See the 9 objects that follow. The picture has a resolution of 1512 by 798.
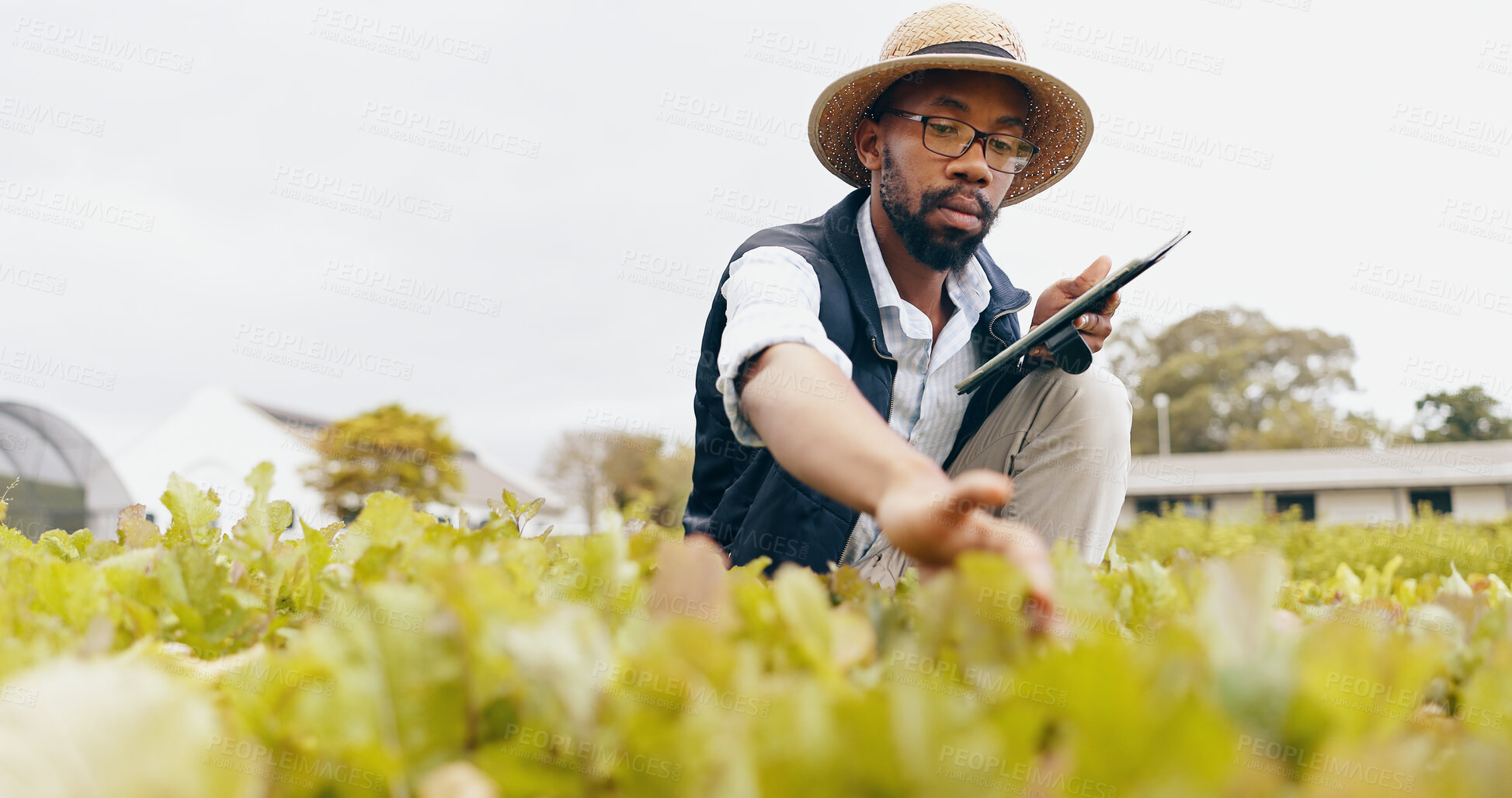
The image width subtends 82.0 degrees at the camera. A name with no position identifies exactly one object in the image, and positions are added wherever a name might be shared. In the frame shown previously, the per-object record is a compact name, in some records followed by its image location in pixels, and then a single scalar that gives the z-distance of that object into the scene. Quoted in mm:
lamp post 41344
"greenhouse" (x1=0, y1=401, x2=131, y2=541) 17686
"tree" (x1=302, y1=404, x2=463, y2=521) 28219
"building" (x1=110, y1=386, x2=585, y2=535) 31672
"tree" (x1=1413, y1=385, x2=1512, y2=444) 40500
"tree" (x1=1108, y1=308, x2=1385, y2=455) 42656
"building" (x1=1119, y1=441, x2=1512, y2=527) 27562
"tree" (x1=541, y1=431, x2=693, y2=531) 31453
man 2529
